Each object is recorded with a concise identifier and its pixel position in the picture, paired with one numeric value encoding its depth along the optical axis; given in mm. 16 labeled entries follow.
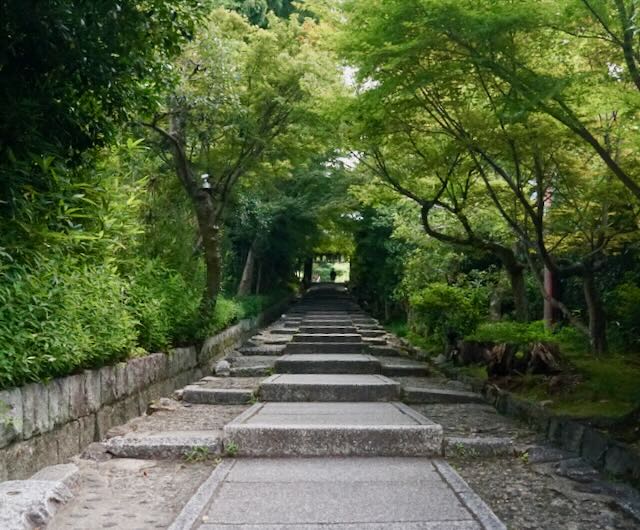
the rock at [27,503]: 2857
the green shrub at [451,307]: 10141
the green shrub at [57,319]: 3460
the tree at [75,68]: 4234
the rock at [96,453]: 4465
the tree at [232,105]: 8516
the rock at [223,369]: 8916
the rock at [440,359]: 10431
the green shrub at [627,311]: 8516
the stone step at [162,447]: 4602
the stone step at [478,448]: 4672
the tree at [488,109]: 4875
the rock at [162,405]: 6244
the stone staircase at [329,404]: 4664
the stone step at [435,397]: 6988
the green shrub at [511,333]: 7582
